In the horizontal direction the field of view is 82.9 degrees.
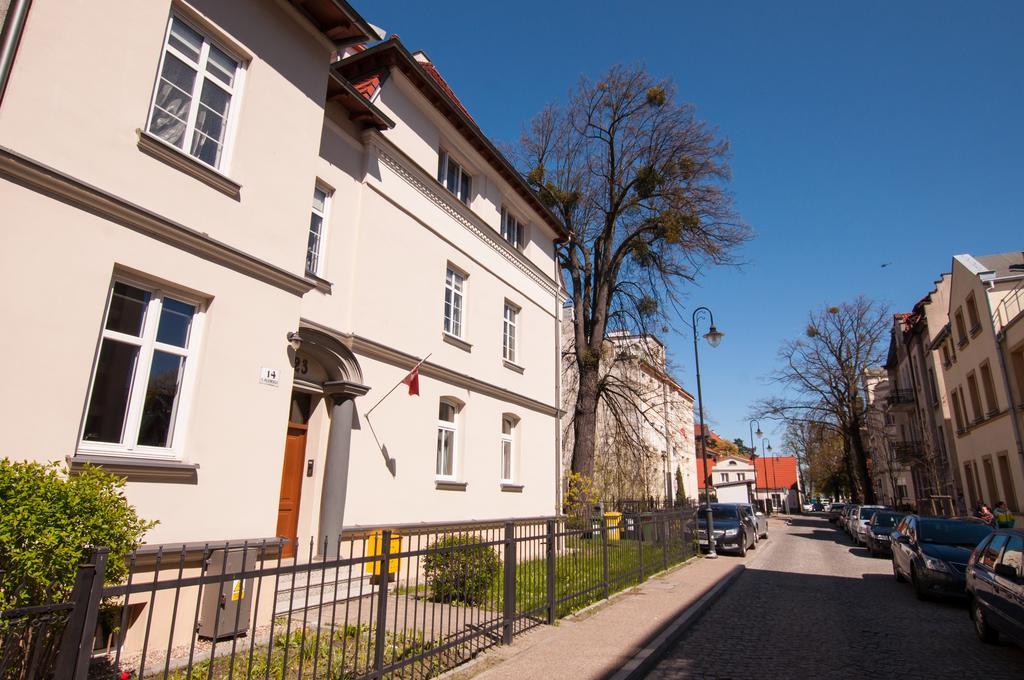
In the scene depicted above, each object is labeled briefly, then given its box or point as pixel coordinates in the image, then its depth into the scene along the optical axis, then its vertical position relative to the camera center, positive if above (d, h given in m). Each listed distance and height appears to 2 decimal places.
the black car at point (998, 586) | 6.54 -1.03
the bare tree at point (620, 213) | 21.00 +10.43
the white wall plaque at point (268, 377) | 7.95 +1.50
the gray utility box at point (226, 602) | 6.52 -1.27
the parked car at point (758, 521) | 23.60 -1.15
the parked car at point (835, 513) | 43.12 -1.20
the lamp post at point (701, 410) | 17.91 +2.92
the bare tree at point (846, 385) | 36.44 +7.02
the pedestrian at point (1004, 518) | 17.09 -0.55
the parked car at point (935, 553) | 10.42 -1.03
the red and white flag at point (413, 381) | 11.42 +2.11
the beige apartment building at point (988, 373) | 19.45 +4.57
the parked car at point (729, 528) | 18.73 -1.06
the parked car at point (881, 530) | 19.06 -1.07
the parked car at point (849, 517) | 27.17 -1.00
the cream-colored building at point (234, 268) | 5.98 +2.92
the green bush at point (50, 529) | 4.33 -0.34
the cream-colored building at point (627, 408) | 22.06 +3.33
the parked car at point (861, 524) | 21.87 -1.04
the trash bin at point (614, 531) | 10.65 -0.68
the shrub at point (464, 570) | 6.62 -0.93
